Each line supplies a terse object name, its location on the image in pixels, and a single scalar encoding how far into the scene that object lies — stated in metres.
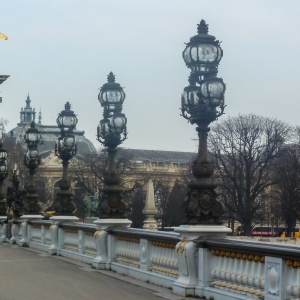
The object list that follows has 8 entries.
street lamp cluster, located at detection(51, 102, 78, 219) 25.39
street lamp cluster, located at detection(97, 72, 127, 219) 19.53
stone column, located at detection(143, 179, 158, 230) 46.39
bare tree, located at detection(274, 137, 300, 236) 66.00
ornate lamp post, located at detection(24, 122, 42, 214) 31.45
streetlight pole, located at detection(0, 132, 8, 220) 39.49
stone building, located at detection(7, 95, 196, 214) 91.62
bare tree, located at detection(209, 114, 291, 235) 68.56
